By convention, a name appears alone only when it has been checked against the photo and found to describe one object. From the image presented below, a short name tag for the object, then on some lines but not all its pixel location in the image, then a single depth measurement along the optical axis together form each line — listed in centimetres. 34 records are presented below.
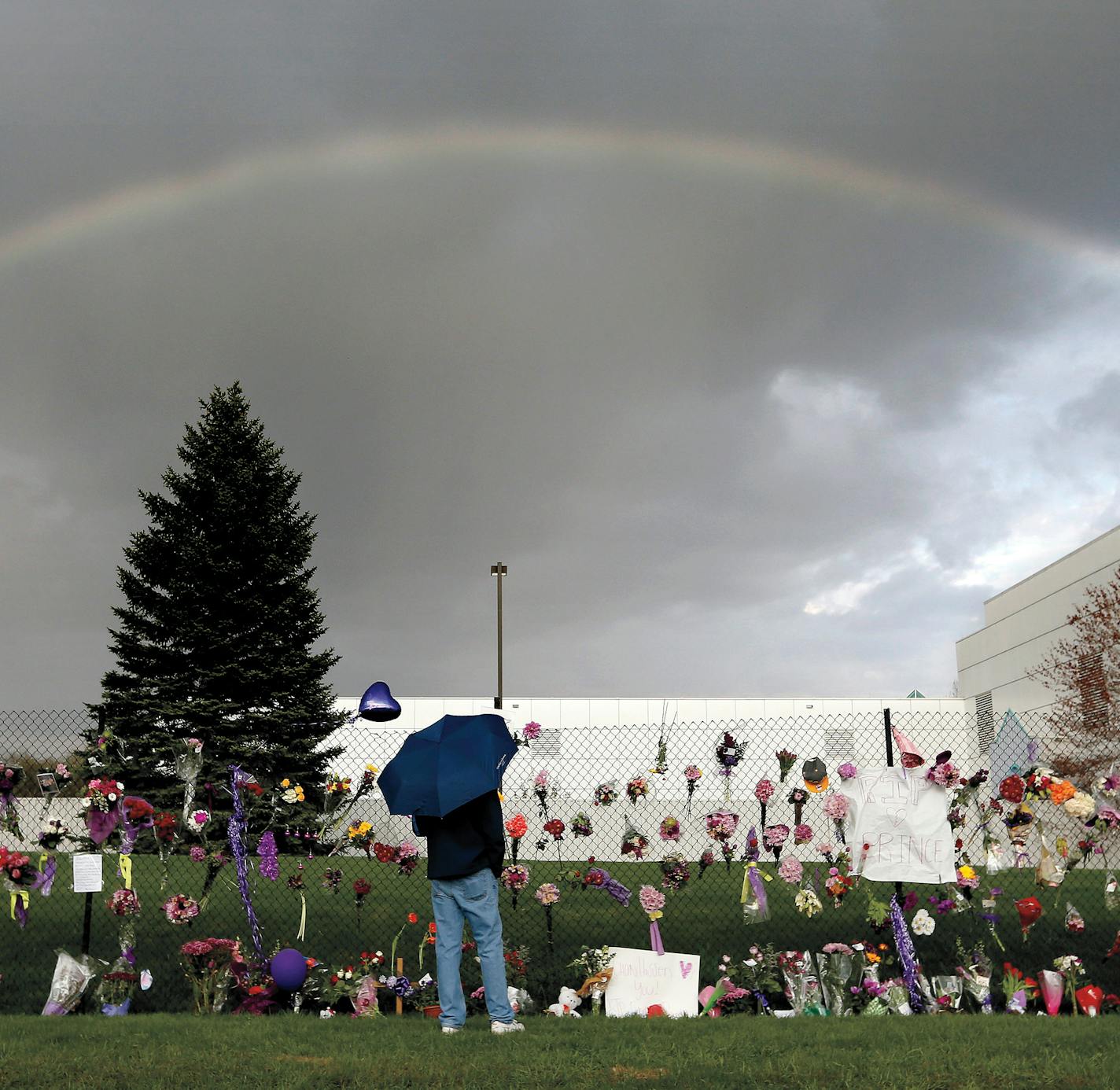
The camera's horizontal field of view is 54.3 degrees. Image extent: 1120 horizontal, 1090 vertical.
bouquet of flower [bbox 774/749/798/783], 788
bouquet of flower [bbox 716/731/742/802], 812
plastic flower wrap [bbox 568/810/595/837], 867
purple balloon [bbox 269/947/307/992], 694
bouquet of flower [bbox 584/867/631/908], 774
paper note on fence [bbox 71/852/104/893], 718
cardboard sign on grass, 693
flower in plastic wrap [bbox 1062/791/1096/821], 723
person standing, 598
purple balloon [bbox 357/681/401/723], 782
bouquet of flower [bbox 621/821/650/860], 819
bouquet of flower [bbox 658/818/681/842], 793
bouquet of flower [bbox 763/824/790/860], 771
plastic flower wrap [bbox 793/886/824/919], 744
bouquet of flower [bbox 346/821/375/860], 800
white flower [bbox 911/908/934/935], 716
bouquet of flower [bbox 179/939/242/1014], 699
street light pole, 3459
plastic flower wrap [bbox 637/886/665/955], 730
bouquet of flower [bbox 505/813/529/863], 816
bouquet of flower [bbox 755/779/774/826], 789
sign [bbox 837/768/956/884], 729
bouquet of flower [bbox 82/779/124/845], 744
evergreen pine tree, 2008
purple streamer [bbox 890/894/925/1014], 695
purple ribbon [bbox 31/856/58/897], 758
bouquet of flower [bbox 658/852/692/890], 789
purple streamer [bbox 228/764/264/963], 740
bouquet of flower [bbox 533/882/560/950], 768
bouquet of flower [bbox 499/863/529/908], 800
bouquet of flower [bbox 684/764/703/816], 835
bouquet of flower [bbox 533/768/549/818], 842
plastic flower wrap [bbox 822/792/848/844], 741
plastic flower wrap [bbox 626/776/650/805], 827
